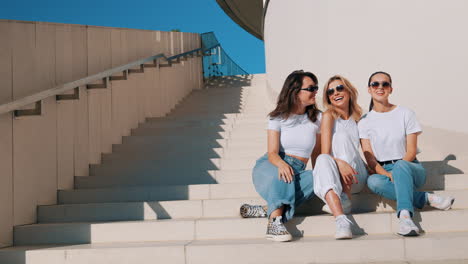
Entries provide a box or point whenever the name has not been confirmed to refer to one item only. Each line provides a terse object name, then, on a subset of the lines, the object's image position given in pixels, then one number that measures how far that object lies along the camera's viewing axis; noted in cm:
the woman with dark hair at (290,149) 296
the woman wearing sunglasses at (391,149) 298
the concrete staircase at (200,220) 270
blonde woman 286
